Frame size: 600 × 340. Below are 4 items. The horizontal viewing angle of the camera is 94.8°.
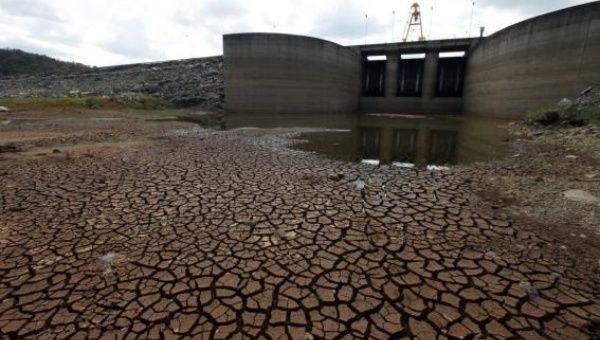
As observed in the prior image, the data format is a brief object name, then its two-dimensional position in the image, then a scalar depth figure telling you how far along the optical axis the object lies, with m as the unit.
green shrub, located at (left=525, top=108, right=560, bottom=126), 11.99
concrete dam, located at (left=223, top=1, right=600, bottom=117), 18.66
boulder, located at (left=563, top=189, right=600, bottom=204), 4.24
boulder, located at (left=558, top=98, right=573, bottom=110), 12.61
